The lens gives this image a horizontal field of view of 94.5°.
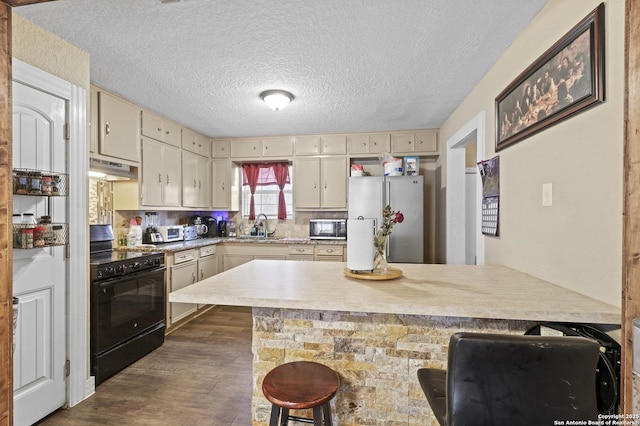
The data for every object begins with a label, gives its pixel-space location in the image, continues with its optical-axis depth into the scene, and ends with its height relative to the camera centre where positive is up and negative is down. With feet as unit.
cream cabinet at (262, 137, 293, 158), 14.69 +3.23
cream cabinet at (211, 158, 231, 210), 15.21 +1.47
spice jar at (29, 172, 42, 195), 5.67 +0.55
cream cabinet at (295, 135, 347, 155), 14.21 +3.27
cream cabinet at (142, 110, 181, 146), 10.82 +3.25
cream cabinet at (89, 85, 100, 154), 8.58 +2.67
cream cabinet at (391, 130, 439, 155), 13.34 +3.16
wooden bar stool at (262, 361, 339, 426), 3.65 -2.30
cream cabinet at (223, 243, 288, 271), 13.75 -1.92
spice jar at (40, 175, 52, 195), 5.84 +0.53
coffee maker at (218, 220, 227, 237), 15.78 -0.93
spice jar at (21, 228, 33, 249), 5.52 -0.49
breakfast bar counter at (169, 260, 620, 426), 4.05 -1.77
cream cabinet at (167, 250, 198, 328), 10.75 -2.50
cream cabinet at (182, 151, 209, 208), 13.19 +1.48
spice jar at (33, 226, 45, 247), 5.67 -0.47
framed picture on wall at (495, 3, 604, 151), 4.07 +2.14
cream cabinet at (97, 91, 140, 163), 8.95 +2.71
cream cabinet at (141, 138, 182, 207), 10.82 +1.48
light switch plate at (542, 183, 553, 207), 5.12 +0.30
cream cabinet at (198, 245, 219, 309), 12.63 -2.26
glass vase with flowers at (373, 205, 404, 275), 5.37 -0.61
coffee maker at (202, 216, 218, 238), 15.51 -0.71
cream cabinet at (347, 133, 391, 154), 13.80 +3.24
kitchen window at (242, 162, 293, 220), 15.47 +1.22
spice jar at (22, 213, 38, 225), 5.64 -0.14
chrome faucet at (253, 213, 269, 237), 15.62 -0.74
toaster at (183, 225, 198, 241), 13.54 -0.97
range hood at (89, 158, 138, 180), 8.84 +1.33
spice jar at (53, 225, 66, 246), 6.07 -0.47
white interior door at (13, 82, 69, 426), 5.74 -1.43
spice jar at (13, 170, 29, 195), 5.52 +0.54
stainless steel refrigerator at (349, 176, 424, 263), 12.36 +0.20
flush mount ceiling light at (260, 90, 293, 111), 9.09 +3.55
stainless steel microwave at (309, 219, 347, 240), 14.40 -0.85
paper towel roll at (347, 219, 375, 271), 5.02 -0.57
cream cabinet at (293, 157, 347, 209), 14.26 +1.42
